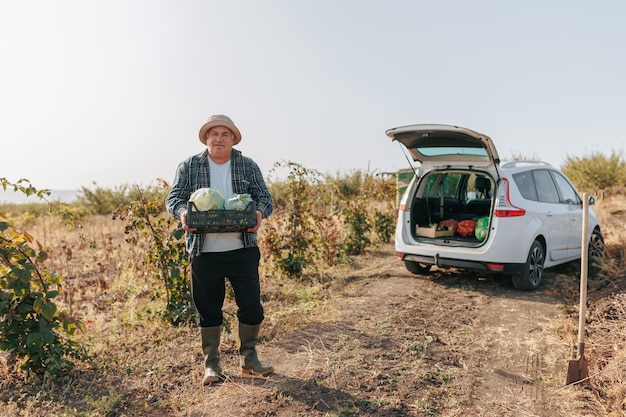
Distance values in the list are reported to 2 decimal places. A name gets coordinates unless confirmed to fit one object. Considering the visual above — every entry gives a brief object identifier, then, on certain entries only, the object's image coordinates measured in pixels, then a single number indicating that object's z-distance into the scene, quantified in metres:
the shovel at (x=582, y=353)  3.69
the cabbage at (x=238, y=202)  3.45
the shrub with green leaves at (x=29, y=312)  3.62
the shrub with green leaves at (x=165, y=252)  5.00
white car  6.07
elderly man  3.66
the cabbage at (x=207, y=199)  3.39
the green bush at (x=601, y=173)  16.44
